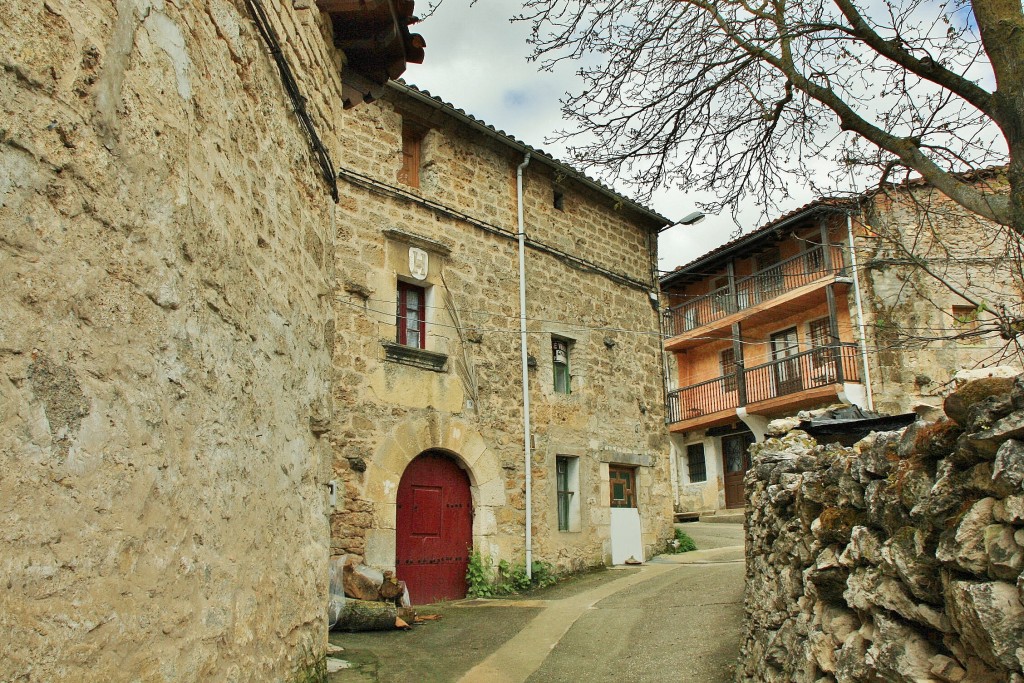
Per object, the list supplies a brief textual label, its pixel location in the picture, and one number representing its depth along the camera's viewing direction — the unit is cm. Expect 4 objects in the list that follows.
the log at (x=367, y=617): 650
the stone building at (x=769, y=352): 1591
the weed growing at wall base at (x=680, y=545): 1209
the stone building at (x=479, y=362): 862
